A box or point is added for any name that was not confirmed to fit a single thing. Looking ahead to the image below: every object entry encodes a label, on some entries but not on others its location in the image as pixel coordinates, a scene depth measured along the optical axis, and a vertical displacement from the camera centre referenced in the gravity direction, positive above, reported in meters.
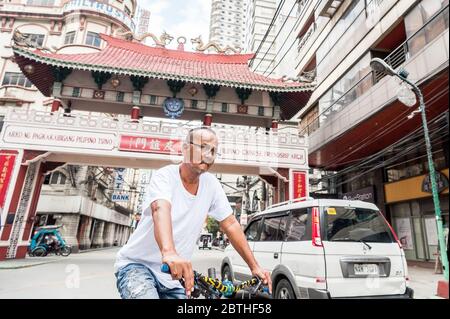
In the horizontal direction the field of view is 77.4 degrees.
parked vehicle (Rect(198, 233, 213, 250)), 31.11 -0.88
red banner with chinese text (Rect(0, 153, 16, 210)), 9.83 +1.70
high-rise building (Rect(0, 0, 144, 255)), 18.25 +10.45
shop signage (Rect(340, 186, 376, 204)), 13.31 +2.33
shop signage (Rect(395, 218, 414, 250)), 11.16 +0.50
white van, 3.68 -0.19
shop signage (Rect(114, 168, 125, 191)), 23.75 +3.90
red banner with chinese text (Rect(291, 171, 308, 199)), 11.12 +2.08
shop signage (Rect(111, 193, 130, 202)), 21.95 +2.32
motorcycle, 13.41 -0.85
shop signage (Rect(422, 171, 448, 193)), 9.57 +2.08
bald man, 1.38 +0.03
